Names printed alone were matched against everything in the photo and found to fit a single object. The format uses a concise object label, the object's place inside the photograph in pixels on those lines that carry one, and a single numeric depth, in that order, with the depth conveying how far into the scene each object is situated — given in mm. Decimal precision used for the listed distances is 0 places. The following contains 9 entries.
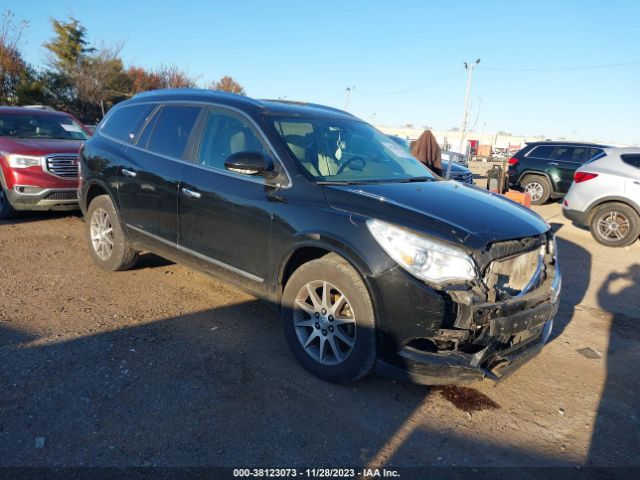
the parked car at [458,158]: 16734
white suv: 8258
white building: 90712
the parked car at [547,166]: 12406
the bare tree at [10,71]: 27188
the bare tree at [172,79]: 44188
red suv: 6996
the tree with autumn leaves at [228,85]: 55562
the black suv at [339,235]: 2857
